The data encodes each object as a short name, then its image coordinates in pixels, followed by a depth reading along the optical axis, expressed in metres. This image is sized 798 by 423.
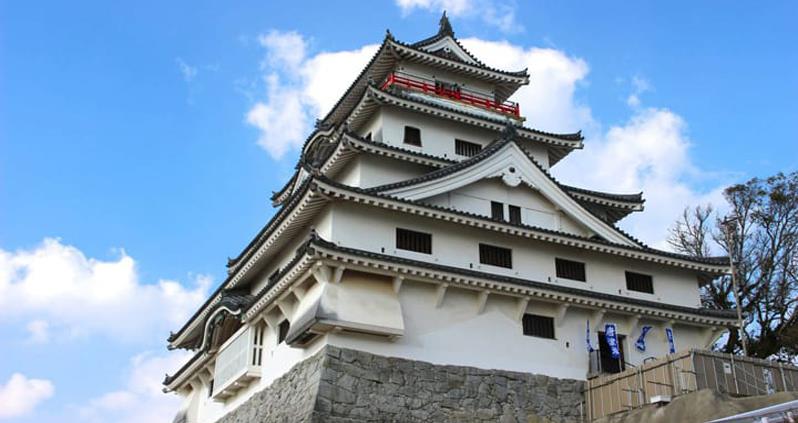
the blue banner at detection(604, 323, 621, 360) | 21.41
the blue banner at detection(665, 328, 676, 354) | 22.66
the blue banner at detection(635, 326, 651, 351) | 22.28
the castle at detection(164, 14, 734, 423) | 19.08
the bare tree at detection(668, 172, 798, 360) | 33.19
